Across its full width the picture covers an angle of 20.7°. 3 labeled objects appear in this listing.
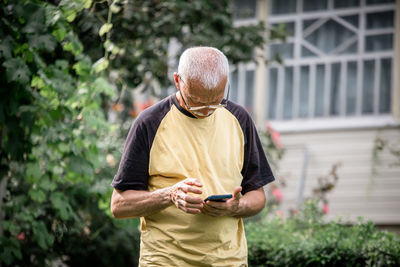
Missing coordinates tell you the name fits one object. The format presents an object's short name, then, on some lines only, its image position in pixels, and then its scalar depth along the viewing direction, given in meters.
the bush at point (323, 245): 7.37
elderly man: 4.94
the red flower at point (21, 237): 9.87
